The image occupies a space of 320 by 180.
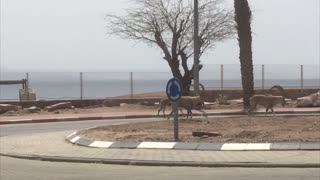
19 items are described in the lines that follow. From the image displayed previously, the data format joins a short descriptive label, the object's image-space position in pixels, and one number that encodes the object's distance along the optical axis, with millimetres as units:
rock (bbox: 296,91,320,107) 33219
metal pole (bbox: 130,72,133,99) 43725
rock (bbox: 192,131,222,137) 18422
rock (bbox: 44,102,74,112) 36656
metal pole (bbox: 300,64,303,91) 44344
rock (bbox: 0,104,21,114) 36431
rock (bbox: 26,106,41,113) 36000
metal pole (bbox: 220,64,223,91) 44188
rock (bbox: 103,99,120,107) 38688
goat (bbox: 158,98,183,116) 27156
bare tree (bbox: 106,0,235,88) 38844
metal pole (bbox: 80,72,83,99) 41469
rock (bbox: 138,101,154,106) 37531
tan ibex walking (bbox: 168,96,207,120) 23500
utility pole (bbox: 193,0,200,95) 31453
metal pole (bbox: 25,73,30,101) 39812
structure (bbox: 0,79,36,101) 39781
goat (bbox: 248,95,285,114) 25625
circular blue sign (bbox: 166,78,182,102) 18031
